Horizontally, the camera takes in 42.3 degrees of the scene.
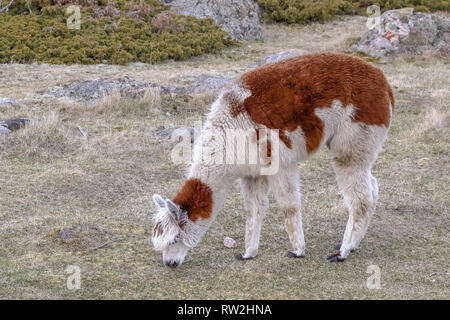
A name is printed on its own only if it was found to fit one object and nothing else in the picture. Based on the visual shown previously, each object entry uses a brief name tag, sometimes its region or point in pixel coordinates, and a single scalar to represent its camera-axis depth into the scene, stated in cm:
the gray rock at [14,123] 1123
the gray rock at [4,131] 1097
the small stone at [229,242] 734
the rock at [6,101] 1310
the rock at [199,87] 1459
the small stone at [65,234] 724
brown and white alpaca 621
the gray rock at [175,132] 1141
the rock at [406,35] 1950
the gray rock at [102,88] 1393
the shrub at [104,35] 1858
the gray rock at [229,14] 2259
